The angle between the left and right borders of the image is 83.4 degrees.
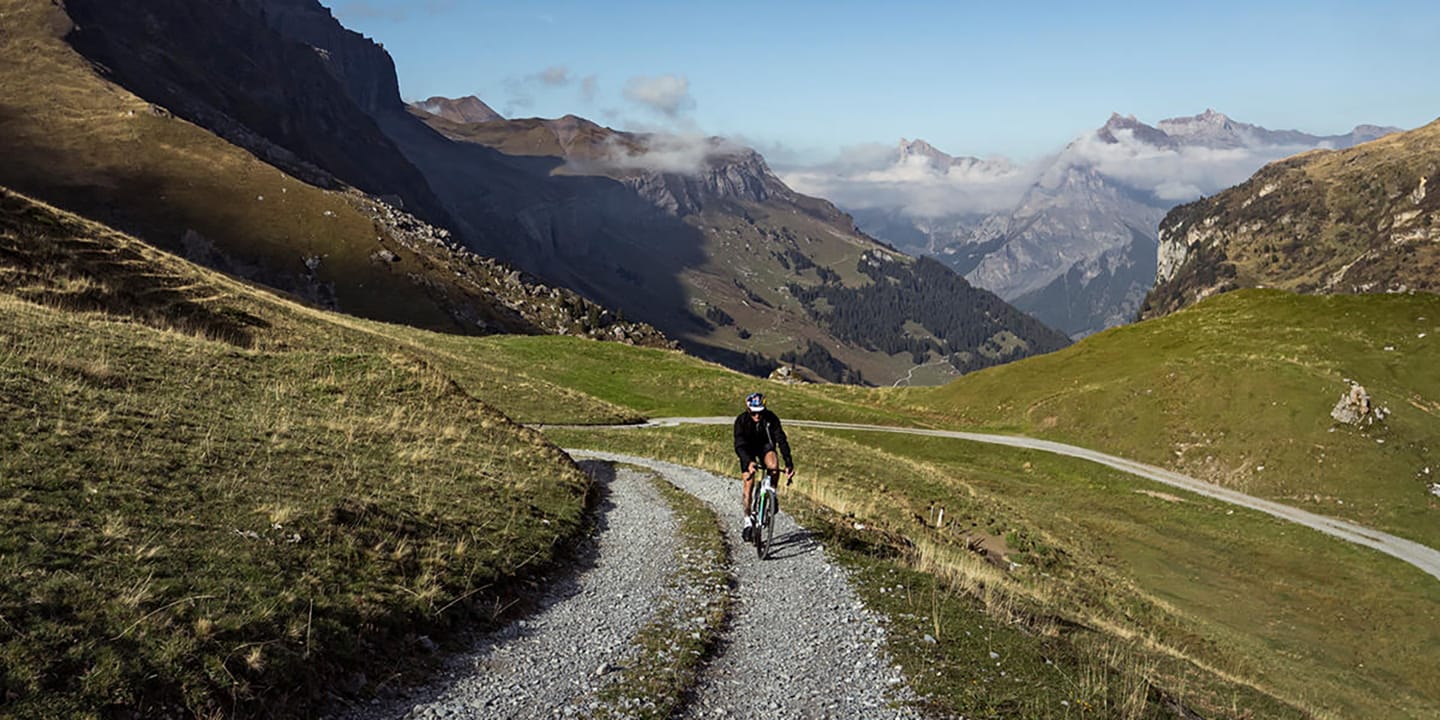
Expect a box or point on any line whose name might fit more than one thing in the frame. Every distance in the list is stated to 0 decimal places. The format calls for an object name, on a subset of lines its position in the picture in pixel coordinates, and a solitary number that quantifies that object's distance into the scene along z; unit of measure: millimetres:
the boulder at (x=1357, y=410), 49500
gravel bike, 18875
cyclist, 19562
